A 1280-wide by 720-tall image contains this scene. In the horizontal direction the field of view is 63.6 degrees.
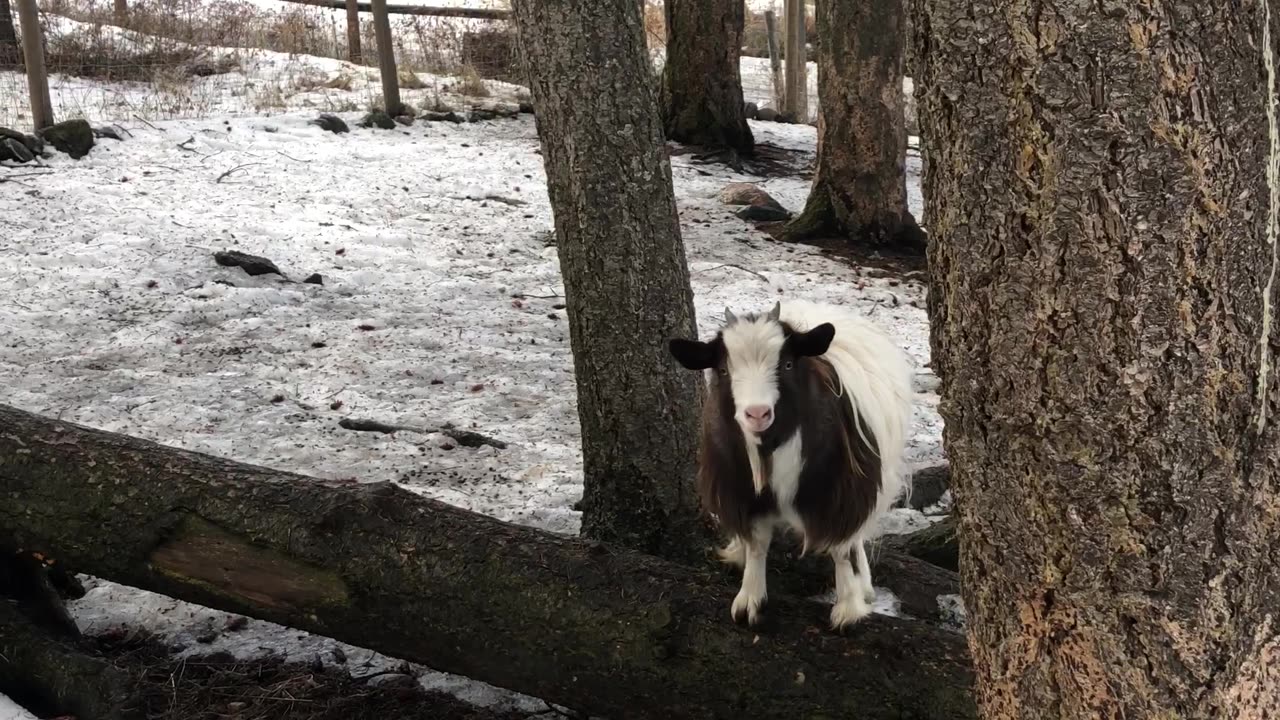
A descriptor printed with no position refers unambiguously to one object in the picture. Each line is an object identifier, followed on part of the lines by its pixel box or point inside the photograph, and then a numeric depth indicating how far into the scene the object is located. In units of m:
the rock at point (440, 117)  12.14
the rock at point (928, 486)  5.18
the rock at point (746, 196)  10.34
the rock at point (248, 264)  7.93
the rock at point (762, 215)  10.09
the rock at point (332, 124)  11.26
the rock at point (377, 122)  11.58
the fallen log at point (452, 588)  3.26
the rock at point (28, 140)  9.27
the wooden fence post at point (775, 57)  16.00
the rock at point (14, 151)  9.16
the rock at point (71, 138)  9.49
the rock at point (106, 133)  9.93
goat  3.14
